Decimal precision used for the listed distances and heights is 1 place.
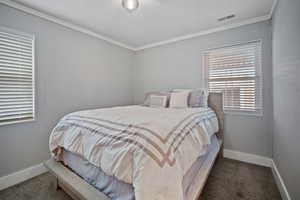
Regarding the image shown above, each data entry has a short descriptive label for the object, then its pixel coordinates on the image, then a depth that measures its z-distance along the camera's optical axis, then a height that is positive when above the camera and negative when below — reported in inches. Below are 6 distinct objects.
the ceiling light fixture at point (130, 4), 73.7 +51.3
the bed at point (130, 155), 34.7 -17.0
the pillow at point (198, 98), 98.1 +1.3
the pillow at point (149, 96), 112.2 +3.3
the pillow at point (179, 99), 100.1 +0.2
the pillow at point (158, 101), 108.3 -1.0
